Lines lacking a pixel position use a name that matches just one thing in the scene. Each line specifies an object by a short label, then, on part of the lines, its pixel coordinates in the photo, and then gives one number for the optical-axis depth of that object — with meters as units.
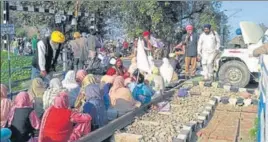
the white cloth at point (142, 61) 10.00
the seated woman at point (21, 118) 4.80
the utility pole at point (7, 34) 6.39
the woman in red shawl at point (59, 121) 4.98
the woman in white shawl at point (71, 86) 7.30
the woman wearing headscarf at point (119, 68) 9.20
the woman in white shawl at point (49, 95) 6.11
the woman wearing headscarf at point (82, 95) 6.58
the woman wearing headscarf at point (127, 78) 8.80
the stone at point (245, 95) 10.24
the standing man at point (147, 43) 12.98
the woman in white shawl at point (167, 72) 11.30
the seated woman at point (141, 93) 8.14
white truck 11.55
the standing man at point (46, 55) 8.61
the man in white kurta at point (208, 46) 11.93
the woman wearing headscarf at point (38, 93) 6.31
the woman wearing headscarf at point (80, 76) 8.18
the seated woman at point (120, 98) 7.36
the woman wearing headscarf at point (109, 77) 8.39
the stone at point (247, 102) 9.68
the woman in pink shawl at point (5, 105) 4.26
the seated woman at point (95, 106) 6.13
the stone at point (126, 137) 6.12
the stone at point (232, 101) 9.77
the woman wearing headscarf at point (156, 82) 9.52
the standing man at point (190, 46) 12.78
